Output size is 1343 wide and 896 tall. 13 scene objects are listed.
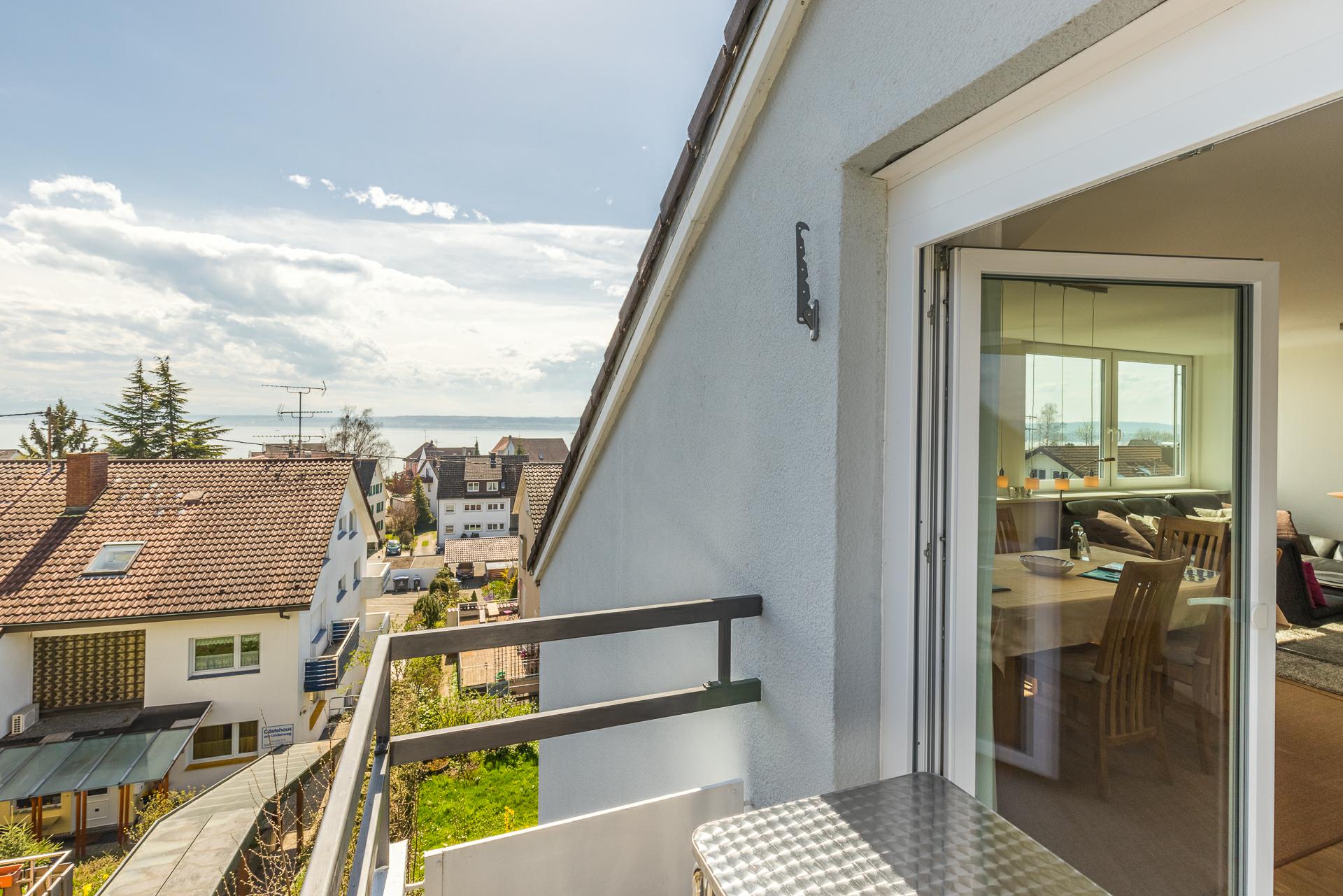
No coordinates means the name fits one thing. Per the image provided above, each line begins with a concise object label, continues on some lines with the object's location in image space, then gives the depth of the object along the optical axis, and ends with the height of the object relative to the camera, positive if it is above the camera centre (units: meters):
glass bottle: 1.41 -0.20
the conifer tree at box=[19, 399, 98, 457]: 26.20 +0.45
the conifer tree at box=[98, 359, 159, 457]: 26.67 +1.23
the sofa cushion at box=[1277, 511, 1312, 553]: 4.03 -0.48
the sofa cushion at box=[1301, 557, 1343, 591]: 4.27 -0.79
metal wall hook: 1.28 +0.30
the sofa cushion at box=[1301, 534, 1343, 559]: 4.62 -0.66
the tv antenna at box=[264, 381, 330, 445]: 22.38 +1.50
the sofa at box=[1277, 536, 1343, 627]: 3.77 -0.83
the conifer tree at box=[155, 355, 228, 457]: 27.11 +0.95
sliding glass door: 1.22 -0.20
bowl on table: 1.34 -0.24
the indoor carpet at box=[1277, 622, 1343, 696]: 2.97 -1.03
